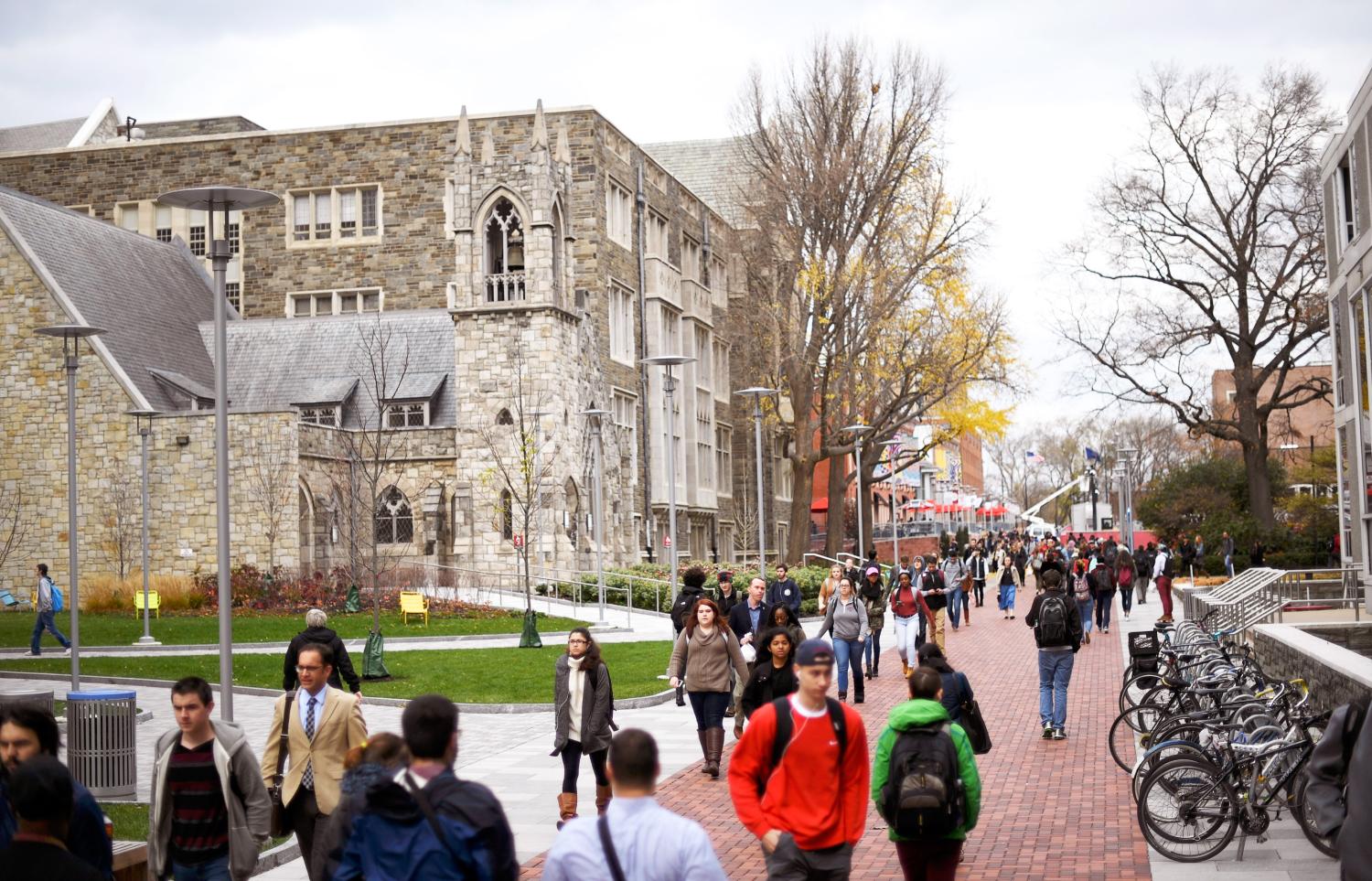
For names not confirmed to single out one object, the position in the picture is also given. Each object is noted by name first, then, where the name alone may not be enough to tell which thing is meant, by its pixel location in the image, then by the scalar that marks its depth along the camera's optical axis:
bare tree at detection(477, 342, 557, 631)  44.75
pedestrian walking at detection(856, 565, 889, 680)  21.98
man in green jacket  7.40
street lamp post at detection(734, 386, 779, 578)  30.39
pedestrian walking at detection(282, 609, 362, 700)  12.21
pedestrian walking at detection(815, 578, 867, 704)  19.17
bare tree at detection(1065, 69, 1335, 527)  46.97
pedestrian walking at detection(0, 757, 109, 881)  5.31
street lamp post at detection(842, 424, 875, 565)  46.72
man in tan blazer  8.54
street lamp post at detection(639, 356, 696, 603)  28.19
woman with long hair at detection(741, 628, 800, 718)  12.66
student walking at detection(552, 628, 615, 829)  12.00
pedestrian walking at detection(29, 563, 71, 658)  27.25
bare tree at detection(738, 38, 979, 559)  49.38
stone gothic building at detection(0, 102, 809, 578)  42.78
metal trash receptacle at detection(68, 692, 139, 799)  13.43
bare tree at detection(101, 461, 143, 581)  41.66
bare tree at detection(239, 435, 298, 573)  41.19
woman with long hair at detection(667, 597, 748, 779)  14.30
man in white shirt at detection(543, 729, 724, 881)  5.00
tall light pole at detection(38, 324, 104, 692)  18.98
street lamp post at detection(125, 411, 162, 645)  29.78
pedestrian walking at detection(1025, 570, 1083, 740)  16.20
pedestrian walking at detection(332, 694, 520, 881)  5.15
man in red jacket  6.89
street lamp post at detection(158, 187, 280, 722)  12.84
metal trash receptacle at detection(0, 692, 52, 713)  13.30
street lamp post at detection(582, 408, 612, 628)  34.75
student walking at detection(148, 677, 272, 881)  7.30
